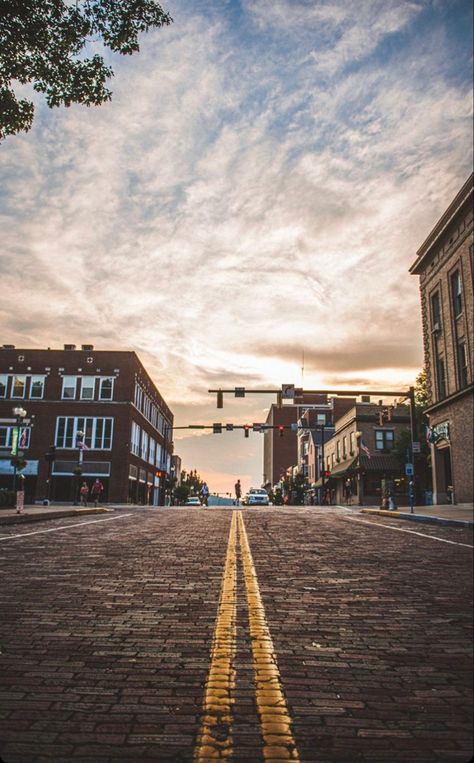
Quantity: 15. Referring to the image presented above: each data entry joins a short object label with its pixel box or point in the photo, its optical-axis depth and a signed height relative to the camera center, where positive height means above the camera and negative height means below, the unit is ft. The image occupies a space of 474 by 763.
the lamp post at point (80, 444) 113.92 +11.02
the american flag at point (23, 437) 77.12 +8.19
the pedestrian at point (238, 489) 155.22 +3.60
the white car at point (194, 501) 209.58 -0.04
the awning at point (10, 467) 162.09 +8.55
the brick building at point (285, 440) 407.52 +49.61
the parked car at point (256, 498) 165.04 +1.20
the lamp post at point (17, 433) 78.33 +8.97
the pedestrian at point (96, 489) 110.11 +1.95
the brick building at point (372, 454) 164.96 +15.02
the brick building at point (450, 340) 91.81 +29.41
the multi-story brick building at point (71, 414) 161.68 +24.53
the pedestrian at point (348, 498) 162.75 +1.78
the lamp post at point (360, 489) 165.41 +4.28
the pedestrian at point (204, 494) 128.06 +1.63
